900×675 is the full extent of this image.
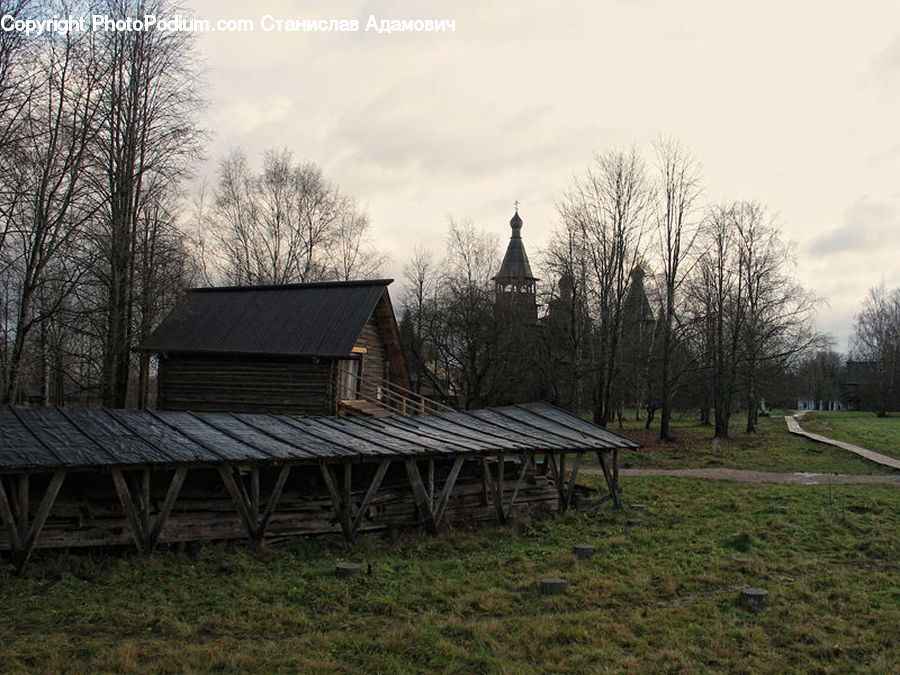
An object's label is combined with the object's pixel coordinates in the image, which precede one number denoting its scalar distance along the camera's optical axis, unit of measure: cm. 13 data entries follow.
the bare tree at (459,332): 3991
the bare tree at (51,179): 1744
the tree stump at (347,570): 1027
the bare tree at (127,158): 2120
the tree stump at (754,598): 934
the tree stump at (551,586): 979
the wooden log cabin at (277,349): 2412
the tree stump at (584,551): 1212
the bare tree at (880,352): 6706
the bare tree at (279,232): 3884
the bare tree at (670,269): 3403
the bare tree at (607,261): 3475
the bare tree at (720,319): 3659
